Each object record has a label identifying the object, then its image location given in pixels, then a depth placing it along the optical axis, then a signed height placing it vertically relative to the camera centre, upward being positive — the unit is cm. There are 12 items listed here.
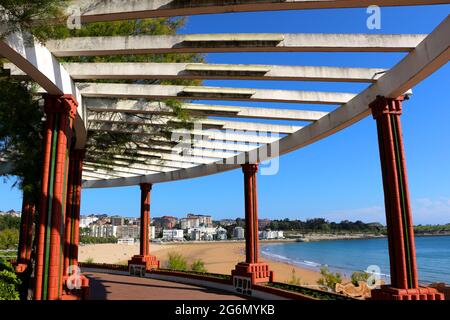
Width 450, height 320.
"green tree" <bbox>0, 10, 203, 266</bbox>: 562 +303
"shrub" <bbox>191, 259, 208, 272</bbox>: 2085 -281
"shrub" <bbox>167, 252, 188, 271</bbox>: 2044 -257
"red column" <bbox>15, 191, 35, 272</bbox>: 1620 -51
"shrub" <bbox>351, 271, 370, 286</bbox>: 1585 -285
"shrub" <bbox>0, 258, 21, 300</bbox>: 859 -159
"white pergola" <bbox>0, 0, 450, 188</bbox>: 582 +311
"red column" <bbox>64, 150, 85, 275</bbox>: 1026 +30
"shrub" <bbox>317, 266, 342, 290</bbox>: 1486 -274
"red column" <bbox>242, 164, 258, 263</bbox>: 1380 +14
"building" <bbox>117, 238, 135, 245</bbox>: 12419 -746
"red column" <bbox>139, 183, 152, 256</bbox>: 1894 -11
